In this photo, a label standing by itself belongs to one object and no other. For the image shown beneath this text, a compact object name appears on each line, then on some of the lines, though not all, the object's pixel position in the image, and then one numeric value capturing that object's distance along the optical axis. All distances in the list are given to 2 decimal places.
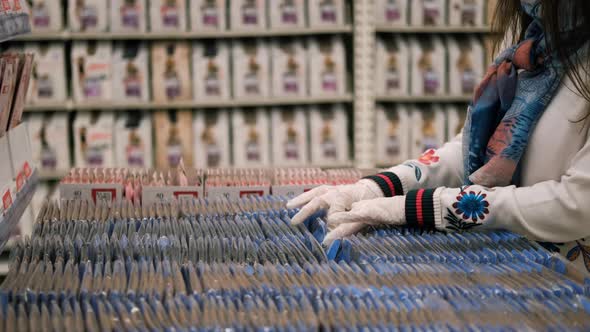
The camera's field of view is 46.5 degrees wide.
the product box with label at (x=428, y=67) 3.96
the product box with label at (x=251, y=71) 3.91
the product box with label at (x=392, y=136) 4.04
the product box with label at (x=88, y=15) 3.81
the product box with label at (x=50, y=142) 3.92
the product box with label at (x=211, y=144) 3.97
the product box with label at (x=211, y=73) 3.91
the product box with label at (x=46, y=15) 3.80
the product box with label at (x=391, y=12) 3.88
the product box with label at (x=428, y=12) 3.90
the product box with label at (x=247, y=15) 3.85
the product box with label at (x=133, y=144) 3.94
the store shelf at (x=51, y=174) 3.95
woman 1.40
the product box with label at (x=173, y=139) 3.97
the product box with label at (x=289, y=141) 3.98
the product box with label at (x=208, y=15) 3.84
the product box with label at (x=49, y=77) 3.87
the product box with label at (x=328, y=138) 3.99
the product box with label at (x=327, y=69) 3.93
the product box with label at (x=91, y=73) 3.87
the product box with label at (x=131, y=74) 3.89
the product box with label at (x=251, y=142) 3.97
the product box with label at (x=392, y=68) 3.95
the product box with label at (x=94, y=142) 3.92
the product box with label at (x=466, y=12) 3.94
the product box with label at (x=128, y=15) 3.82
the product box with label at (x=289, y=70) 3.91
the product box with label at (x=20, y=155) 1.55
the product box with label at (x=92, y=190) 1.89
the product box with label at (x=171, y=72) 3.91
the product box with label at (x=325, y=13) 3.88
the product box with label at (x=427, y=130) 4.04
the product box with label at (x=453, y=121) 4.05
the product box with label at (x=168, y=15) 3.83
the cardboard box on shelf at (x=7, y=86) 1.40
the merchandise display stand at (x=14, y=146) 1.39
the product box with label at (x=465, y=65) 3.97
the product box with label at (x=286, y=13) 3.86
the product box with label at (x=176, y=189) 1.88
